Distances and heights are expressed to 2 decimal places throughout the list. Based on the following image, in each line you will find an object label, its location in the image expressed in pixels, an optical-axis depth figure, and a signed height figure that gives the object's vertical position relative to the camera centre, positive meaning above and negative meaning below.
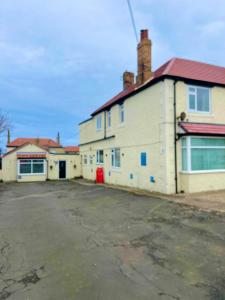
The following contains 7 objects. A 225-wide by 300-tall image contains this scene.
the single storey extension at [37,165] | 25.67 -0.60
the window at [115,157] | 18.30 +0.16
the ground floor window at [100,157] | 21.33 +0.20
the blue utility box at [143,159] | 14.55 +0.00
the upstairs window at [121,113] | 17.76 +3.48
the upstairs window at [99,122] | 22.09 +3.48
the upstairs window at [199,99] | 13.34 +3.41
